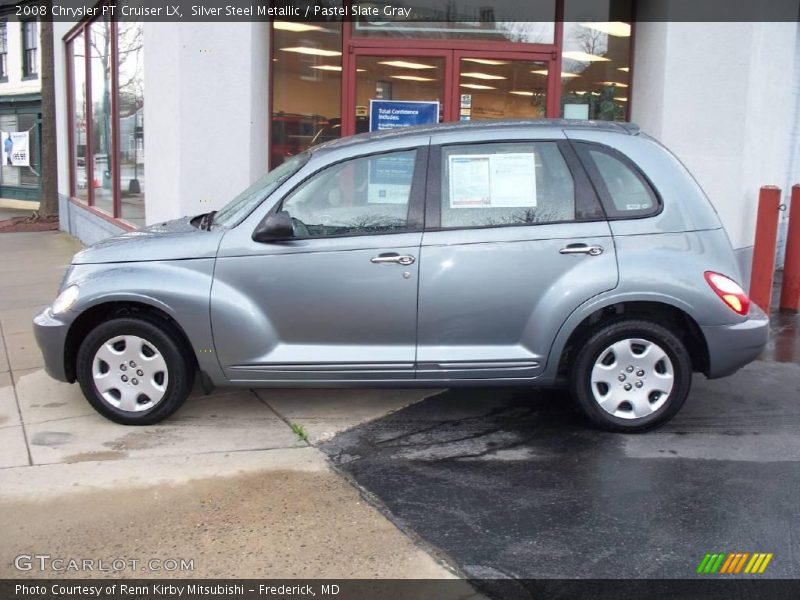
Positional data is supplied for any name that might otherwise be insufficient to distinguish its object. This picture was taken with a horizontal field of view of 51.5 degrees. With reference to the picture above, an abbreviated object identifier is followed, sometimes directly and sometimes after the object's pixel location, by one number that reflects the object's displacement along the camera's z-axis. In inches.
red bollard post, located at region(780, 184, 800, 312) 327.3
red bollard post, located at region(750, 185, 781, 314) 312.7
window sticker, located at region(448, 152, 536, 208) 193.0
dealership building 326.0
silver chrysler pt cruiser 189.6
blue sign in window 349.1
